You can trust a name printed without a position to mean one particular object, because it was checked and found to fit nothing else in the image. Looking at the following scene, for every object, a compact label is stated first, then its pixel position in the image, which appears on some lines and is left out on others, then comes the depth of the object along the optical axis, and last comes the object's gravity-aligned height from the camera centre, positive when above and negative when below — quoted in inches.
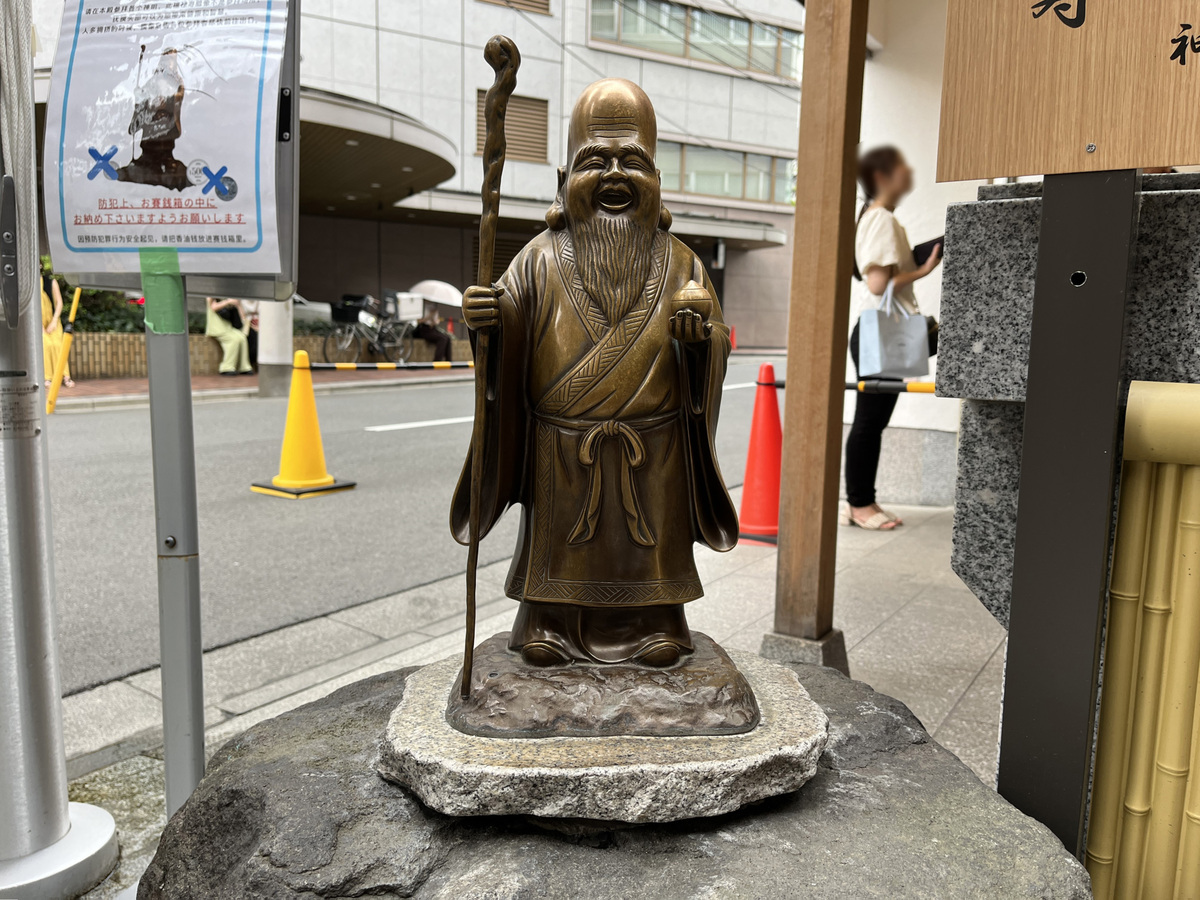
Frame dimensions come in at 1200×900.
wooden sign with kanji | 58.9 +17.7
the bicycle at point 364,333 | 600.4 -0.8
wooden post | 101.3 +1.7
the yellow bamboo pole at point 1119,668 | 67.1 -23.8
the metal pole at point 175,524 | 75.0 -16.7
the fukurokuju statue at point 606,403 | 73.0 -5.3
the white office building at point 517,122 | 498.9 +154.4
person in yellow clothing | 290.3 -0.3
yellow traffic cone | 225.6 -32.2
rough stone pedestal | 62.4 -29.9
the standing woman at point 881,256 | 162.9 +16.0
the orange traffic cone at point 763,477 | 200.7 -29.5
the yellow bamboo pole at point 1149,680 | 66.1 -24.3
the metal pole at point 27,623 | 70.4 -24.9
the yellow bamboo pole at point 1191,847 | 67.1 -36.3
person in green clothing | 520.7 -3.4
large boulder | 59.4 -34.7
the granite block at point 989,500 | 73.7 -12.3
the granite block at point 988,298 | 69.0 +3.8
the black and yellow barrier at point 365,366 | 231.6 -9.4
